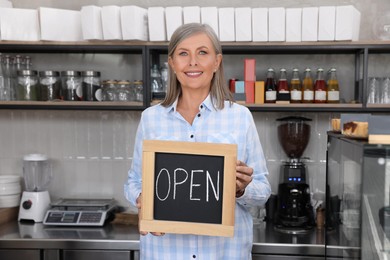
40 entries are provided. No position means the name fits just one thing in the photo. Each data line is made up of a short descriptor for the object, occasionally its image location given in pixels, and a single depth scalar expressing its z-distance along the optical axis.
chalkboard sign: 1.37
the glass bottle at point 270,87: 2.66
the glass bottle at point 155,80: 2.74
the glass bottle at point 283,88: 2.65
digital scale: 2.66
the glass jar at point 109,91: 2.78
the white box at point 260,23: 2.57
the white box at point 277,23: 2.55
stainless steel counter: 2.34
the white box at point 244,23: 2.57
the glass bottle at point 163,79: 2.74
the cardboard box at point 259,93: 2.67
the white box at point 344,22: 2.53
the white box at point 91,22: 2.61
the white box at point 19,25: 2.68
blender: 2.79
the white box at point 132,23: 2.59
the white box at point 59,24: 2.65
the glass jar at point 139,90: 2.75
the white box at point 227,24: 2.58
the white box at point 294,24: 2.55
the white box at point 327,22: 2.53
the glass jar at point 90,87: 2.79
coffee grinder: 2.59
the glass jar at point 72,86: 2.78
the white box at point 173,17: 2.61
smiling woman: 1.55
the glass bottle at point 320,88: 2.65
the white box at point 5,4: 2.83
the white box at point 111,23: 2.59
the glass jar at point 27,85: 2.77
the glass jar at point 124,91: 2.78
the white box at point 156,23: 2.61
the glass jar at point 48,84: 2.79
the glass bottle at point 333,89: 2.65
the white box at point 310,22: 2.54
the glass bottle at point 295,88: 2.65
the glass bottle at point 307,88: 2.66
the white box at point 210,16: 2.59
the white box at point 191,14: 2.59
